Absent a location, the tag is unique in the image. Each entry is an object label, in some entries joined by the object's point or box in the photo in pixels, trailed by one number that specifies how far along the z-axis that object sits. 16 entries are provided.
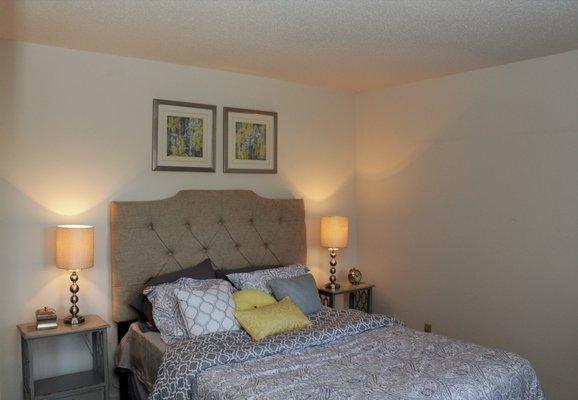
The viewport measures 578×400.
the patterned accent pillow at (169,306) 3.07
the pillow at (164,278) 3.31
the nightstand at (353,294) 4.23
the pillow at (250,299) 3.27
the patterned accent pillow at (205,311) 3.02
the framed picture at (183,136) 3.66
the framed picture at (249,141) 4.00
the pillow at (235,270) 3.73
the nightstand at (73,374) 2.92
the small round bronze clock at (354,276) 4.47
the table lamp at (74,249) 3.04
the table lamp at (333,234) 4.29
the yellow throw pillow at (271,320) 2.99
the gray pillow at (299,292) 3.50
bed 2.37
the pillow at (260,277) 3.57
